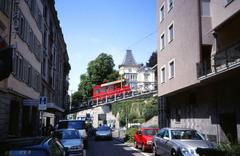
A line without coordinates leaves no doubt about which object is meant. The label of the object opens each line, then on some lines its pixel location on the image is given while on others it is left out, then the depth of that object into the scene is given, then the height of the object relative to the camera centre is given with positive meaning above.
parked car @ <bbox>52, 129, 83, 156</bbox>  13.83 -1.02
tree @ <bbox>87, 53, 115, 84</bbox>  68.56 +10.15
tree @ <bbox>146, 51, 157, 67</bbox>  80.89 +14.82
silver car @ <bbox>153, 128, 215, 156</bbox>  12.52 -1.04
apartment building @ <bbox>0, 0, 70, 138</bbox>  18.36 +4.07
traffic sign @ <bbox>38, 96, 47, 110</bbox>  16.80 +0.74
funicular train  52.11 +4.37
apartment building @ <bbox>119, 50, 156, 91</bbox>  102.31 +15.52
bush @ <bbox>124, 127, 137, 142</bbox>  28.84 -1.60
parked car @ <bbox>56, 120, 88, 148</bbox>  22.25 -0.53
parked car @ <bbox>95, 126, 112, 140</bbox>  35.55 -1.82
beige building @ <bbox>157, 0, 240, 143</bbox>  17.61 +3.18
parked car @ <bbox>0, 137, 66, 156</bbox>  5.77 -0.54
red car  20.03 -1.34
